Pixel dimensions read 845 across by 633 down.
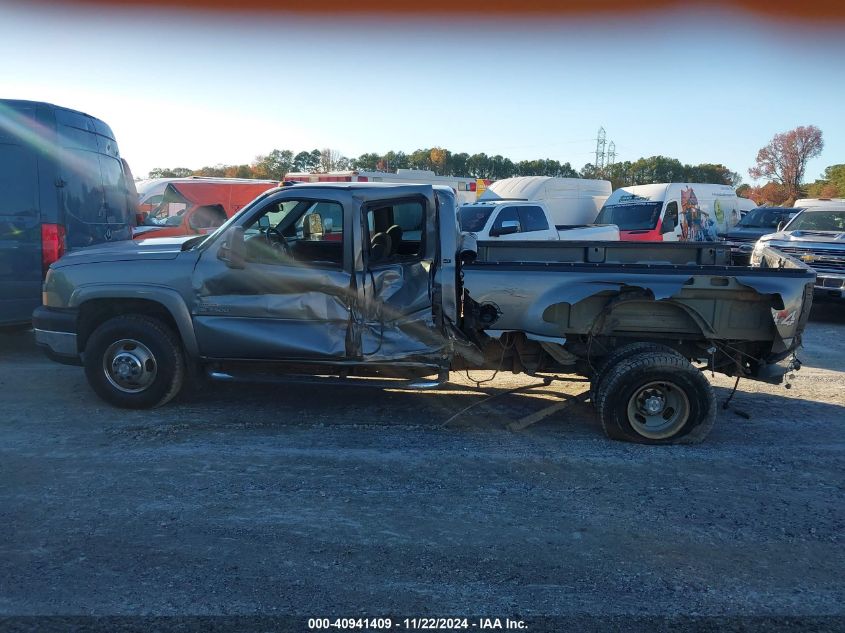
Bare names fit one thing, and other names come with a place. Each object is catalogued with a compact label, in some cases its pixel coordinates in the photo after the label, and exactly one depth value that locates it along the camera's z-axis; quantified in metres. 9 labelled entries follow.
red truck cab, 14.02
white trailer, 18.77
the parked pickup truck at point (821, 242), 10.99
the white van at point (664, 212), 16.41
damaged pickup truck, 5.21
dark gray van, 7.41
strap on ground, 5.66
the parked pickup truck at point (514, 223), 13.00
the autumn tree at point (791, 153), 70.56
